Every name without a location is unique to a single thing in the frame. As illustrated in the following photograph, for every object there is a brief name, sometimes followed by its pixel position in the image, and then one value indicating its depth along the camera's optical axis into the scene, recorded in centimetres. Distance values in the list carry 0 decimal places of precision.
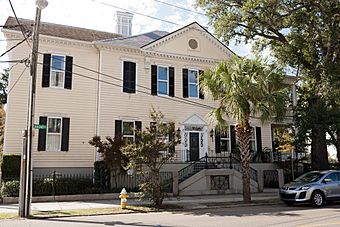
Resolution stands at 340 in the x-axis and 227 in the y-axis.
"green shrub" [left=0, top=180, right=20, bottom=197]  1686
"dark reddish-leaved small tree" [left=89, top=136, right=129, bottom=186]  1895
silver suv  1536
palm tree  1642
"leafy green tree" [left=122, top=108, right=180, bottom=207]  1469
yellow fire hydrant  1456
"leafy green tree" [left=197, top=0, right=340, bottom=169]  2220
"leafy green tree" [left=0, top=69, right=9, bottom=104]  4438
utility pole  1251
